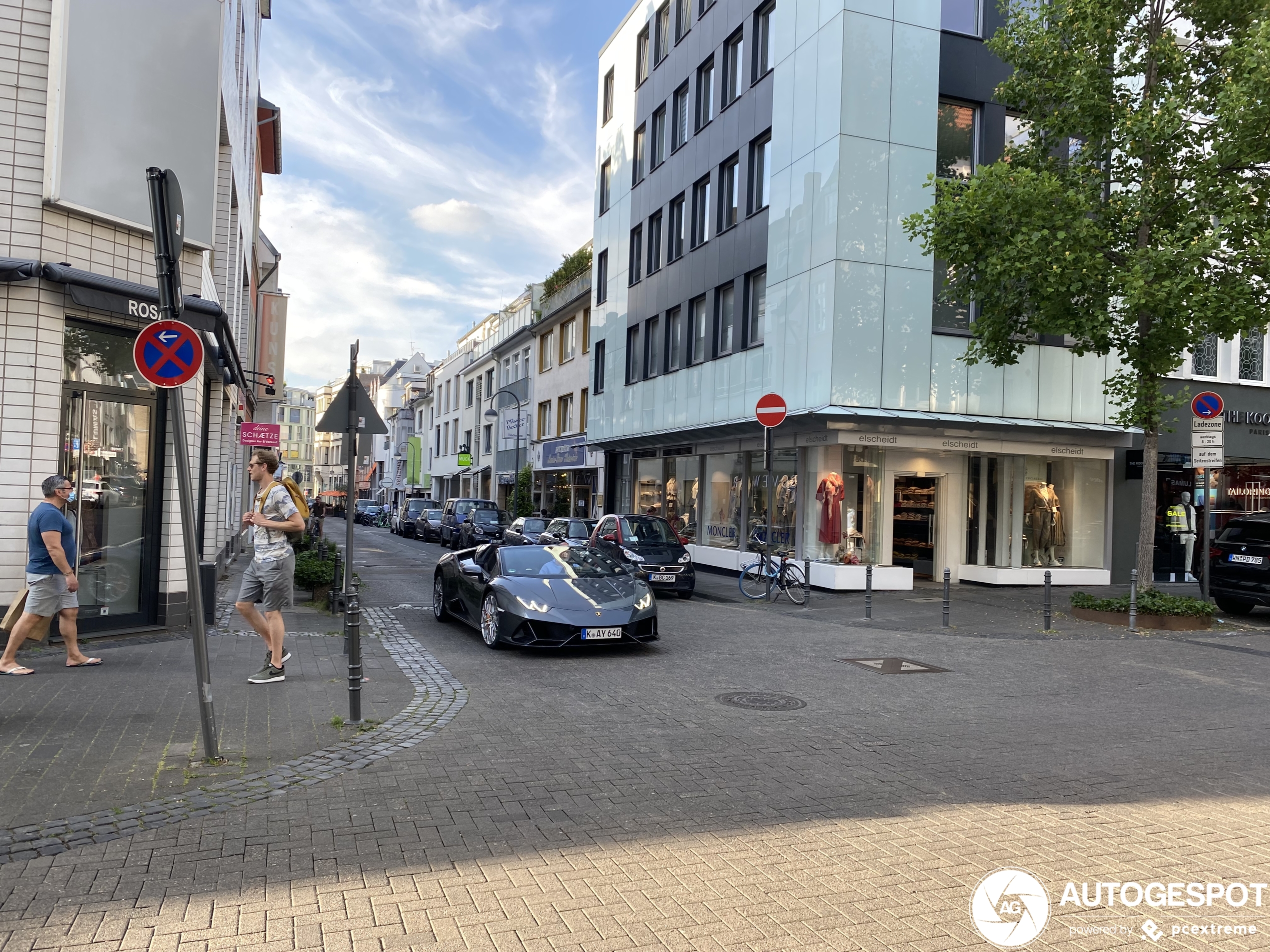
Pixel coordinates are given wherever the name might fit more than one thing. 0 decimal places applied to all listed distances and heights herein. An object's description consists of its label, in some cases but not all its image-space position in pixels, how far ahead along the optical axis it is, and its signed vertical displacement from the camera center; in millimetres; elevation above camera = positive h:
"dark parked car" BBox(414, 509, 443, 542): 41625 -1911
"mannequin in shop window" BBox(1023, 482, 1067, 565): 21984 -464
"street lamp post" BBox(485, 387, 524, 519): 42938 +4
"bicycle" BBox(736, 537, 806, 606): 17719 -1620
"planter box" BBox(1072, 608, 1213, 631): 14469 -1754
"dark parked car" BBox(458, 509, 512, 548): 32312 -1502
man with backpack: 8422 -807
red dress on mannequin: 20078 -232
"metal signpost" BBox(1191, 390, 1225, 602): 14828 +1172
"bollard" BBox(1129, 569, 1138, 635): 14222 -1445
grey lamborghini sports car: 10500 -1289
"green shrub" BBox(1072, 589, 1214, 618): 14555 -1523
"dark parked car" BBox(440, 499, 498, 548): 35438 -1256
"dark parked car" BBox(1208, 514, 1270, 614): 15789 -911
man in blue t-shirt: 8094 -835
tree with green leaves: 13945 +4693
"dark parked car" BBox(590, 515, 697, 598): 18031 -1173
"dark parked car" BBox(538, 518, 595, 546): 22055 -1059
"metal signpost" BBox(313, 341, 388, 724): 10078 +651
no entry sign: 17094 +1513
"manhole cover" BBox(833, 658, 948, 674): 10492 -1896
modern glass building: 19453 +3407
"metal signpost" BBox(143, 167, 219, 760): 5570 +720
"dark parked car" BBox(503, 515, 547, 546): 23922 -1213
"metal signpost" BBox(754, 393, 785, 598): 17094 +1462
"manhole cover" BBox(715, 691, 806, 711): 8211 -1839
